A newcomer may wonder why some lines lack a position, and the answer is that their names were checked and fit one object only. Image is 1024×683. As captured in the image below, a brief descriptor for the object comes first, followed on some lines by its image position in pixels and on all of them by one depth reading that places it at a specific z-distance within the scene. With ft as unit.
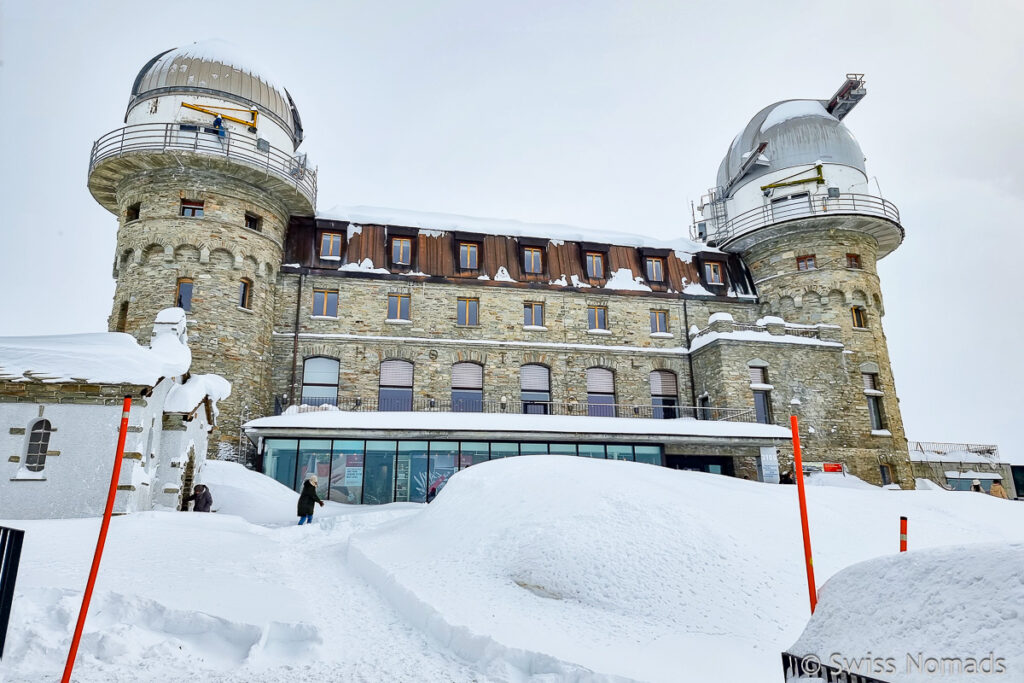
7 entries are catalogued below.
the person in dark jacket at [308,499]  47.03
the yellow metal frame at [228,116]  76.34
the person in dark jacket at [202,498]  48.62
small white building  38.42
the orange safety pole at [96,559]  14.78
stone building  71.00
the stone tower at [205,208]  72.18
